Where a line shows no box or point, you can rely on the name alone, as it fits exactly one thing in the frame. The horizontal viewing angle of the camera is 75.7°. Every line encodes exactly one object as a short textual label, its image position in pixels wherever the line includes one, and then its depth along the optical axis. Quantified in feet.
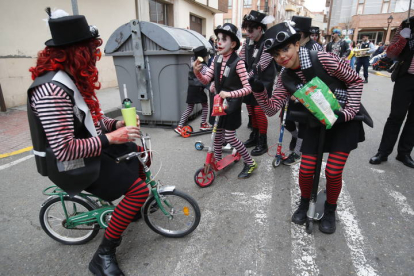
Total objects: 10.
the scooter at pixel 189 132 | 17.30
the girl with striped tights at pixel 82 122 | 4.98
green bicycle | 7.14
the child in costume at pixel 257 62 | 12.77
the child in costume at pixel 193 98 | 17.39
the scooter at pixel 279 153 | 12.77
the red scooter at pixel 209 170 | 10.57
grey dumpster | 17.13
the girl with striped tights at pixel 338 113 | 7.00
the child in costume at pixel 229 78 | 9.90
